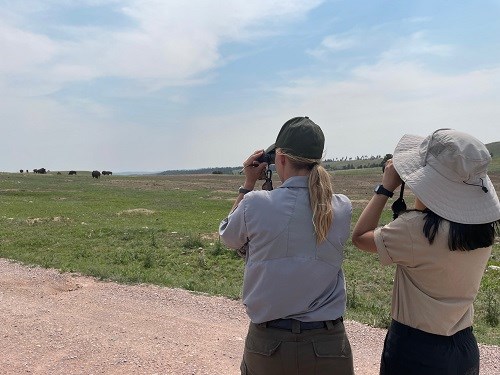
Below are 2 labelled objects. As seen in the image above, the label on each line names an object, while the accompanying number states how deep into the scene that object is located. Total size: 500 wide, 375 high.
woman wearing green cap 2.42
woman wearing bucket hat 2.28
